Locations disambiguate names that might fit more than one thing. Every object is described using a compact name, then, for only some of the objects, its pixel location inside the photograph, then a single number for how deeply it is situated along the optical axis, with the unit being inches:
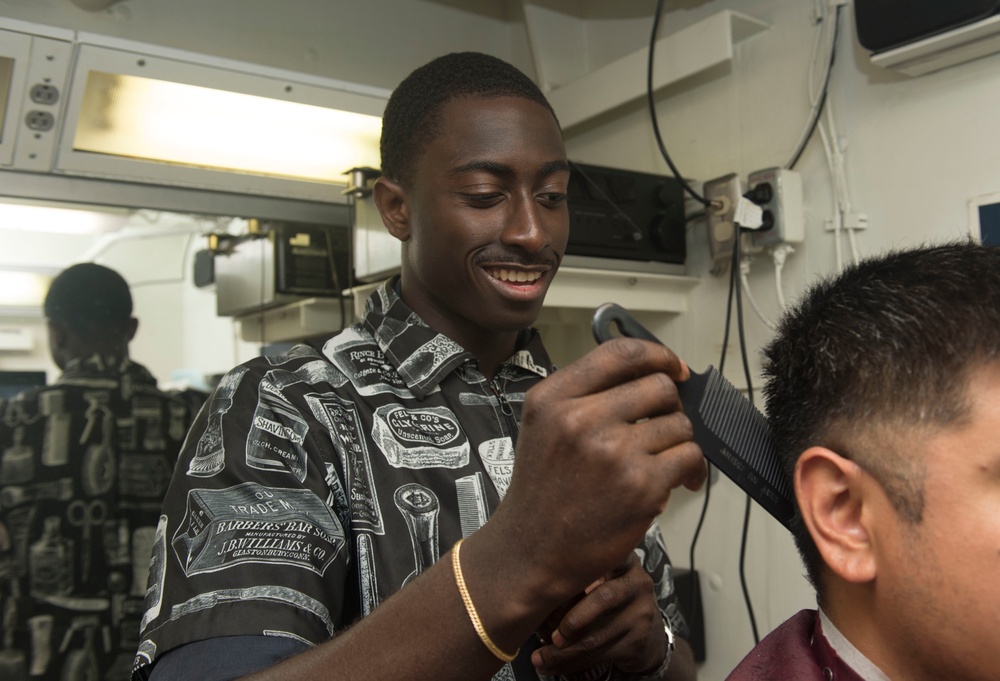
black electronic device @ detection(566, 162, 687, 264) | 80.4
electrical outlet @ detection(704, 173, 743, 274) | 80.7
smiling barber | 27.9
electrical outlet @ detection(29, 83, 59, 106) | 75.1
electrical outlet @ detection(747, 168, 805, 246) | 77.4
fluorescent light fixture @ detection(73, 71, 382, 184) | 78.7
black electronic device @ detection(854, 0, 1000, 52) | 62.4
